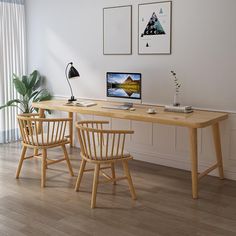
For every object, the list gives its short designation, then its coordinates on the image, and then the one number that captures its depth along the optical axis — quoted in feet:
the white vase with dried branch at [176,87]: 14.11
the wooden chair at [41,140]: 13.01
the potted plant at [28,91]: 18.57
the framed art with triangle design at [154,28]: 14.52
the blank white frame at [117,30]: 15.69
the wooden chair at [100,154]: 11.28
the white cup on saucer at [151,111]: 13.30
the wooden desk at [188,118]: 11.98
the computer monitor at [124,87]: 14.76
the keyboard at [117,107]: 14.29
